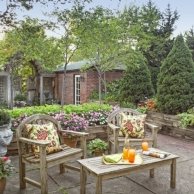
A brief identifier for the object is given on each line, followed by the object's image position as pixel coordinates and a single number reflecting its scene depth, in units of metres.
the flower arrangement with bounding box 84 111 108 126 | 5.38
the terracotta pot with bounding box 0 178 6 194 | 2.86
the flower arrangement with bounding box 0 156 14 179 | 2.87
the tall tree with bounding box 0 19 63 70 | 5.39
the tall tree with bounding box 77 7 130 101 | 5.86
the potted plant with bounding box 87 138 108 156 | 4.19
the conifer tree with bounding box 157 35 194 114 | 6.42
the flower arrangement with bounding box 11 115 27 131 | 4.63
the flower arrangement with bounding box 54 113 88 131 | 4.88
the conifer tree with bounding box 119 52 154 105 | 8.54
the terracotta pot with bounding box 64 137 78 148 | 4.60
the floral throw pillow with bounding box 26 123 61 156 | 3.23
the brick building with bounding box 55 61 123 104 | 11.97
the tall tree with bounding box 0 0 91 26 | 4.75
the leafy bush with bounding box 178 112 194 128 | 5.72
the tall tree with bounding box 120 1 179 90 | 10.35
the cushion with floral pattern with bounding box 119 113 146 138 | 4.17
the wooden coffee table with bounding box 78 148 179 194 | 2.62
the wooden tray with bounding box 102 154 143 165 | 2.85
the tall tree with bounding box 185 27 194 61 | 14.07
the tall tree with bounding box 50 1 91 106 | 5.62
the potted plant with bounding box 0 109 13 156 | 3.97
